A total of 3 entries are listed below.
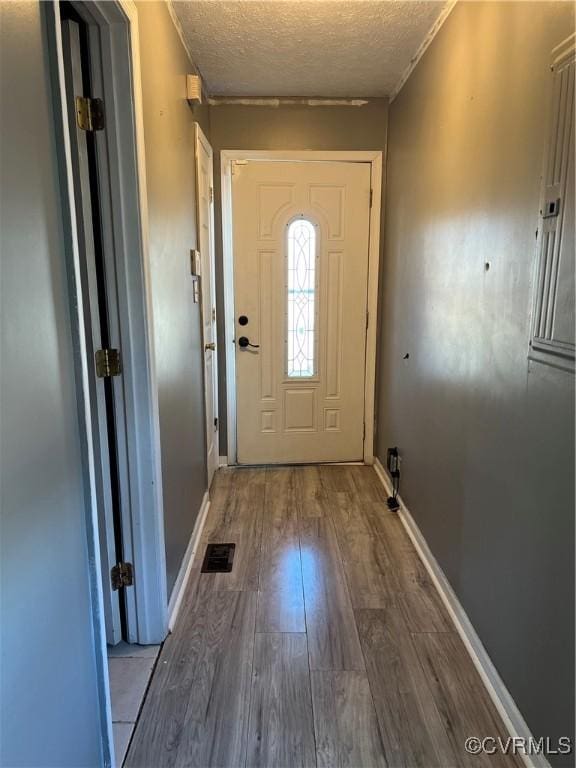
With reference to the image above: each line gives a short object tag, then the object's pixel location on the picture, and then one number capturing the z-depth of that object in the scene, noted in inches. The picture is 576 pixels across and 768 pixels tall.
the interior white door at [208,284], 112.7
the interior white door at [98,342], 61.1
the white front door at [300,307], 133.1
